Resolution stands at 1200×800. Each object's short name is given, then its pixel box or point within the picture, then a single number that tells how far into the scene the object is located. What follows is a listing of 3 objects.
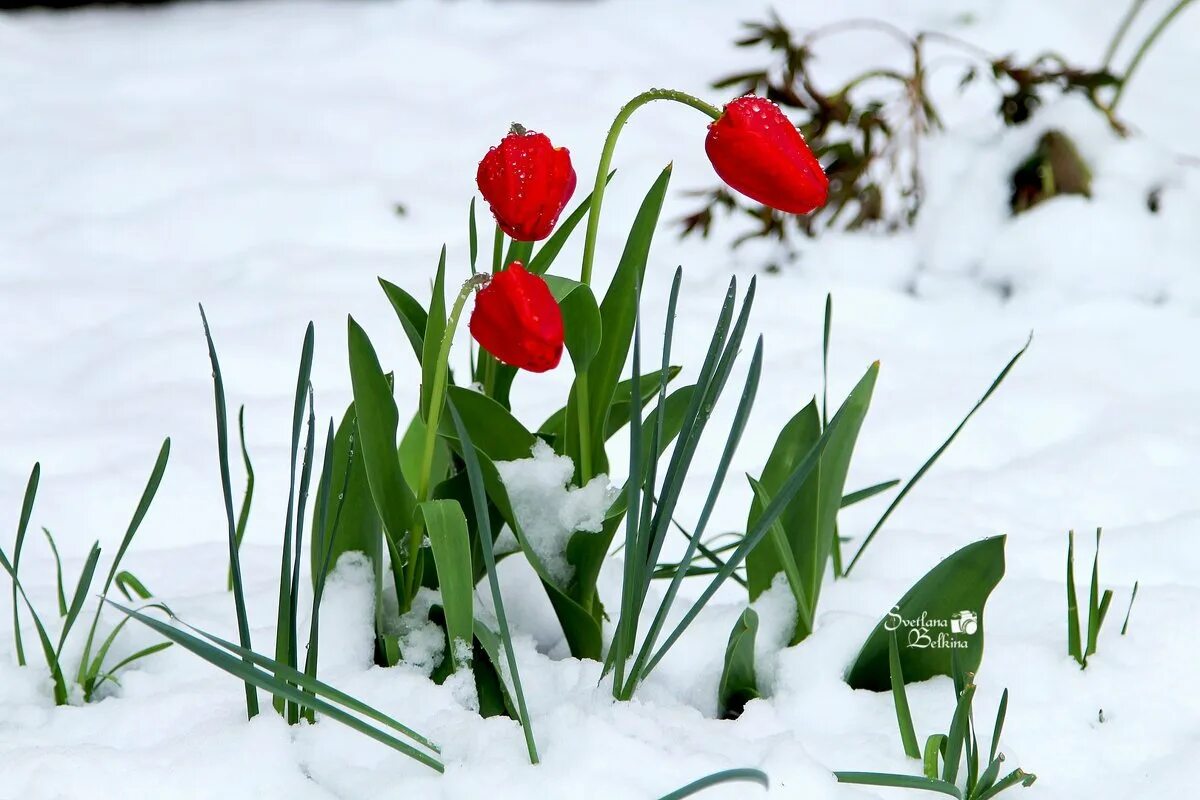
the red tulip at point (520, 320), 1.90
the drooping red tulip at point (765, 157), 1.95
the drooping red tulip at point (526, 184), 1.93
